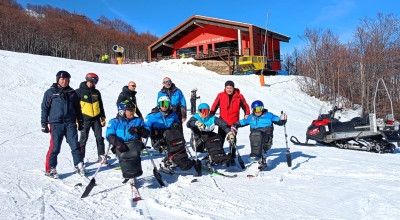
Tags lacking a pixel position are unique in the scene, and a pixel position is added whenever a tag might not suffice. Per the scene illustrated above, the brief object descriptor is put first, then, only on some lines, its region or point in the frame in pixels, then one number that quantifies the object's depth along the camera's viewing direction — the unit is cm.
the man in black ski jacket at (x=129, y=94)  591
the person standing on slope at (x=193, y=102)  1292
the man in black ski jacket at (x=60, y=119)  433
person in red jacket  568
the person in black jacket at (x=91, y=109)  516
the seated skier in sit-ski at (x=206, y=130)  481
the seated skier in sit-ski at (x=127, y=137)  376
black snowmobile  735
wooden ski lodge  2962
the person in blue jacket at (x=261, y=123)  491
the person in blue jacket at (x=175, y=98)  585
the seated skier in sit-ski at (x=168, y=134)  434
